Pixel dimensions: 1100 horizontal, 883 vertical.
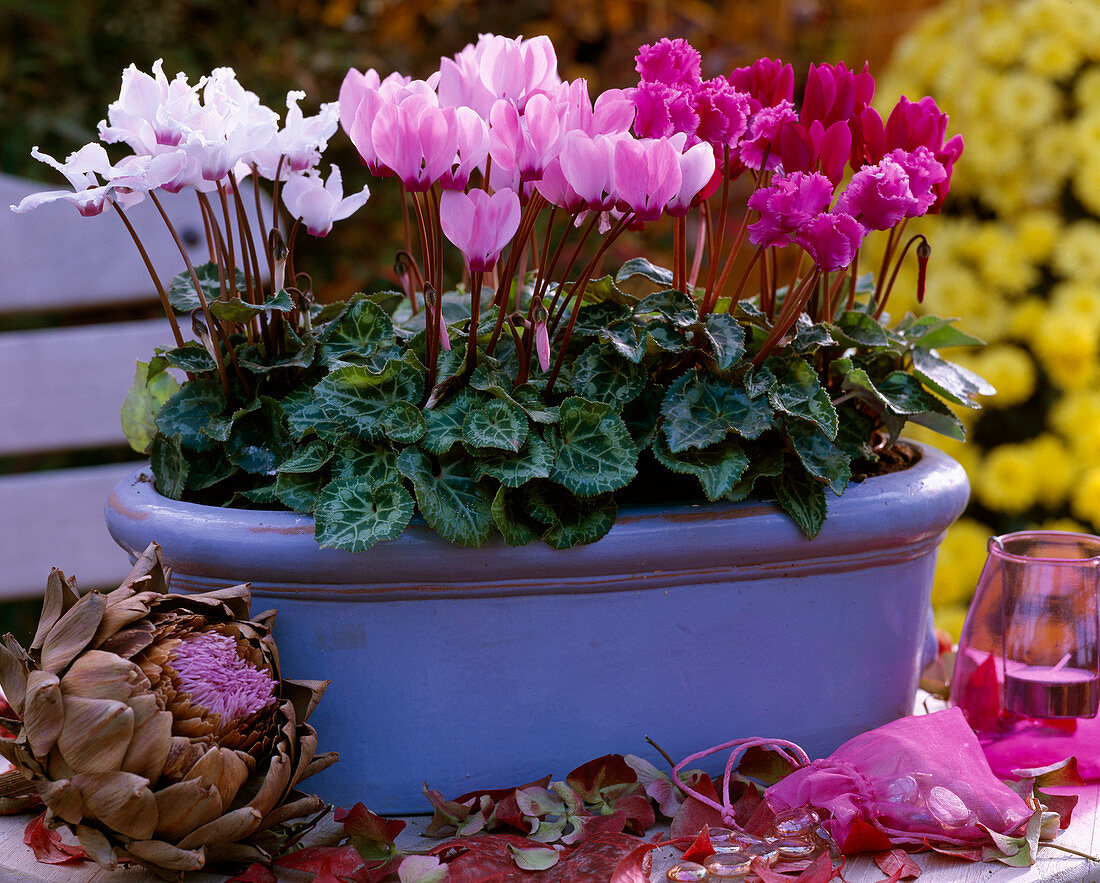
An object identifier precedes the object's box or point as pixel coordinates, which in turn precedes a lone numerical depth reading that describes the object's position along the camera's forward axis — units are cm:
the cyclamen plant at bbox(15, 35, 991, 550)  136
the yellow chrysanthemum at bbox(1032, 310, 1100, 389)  219
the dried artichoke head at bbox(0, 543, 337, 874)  130
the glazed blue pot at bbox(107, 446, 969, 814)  139
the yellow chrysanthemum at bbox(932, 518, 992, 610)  232
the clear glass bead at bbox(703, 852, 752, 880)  135
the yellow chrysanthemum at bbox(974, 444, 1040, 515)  227
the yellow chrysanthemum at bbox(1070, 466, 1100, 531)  217
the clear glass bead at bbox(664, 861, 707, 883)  135
